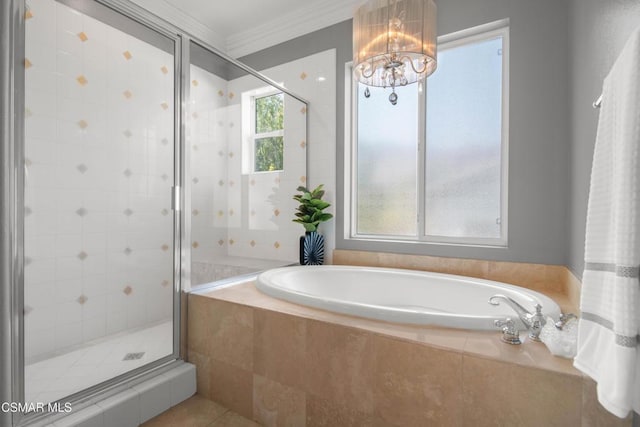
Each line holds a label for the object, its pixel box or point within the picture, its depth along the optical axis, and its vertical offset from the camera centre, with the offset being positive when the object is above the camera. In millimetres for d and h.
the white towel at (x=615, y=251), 652 -87
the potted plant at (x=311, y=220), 2615 -73
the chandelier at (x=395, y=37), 1578 +905
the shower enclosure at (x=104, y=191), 1198 +96
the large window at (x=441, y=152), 2232 +478
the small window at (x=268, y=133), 2468 +645
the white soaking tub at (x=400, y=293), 1287 -462
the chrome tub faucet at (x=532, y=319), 1158 -407
